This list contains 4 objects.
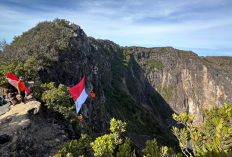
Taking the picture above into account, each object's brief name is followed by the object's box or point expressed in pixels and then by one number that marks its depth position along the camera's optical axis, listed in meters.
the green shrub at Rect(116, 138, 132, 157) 4.43
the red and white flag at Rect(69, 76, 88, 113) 10.90
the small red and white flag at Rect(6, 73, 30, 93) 10.78
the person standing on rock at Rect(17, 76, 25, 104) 9.77
